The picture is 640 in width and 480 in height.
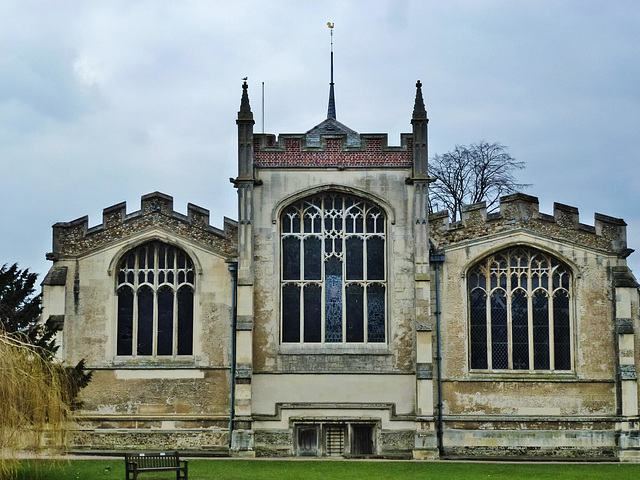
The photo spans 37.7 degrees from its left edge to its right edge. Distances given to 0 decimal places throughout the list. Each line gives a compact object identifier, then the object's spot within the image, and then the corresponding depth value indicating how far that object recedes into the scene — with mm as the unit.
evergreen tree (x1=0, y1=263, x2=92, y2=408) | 18531
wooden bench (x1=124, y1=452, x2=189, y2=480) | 18094
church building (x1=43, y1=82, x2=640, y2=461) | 24781
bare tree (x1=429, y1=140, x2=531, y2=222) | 39125
